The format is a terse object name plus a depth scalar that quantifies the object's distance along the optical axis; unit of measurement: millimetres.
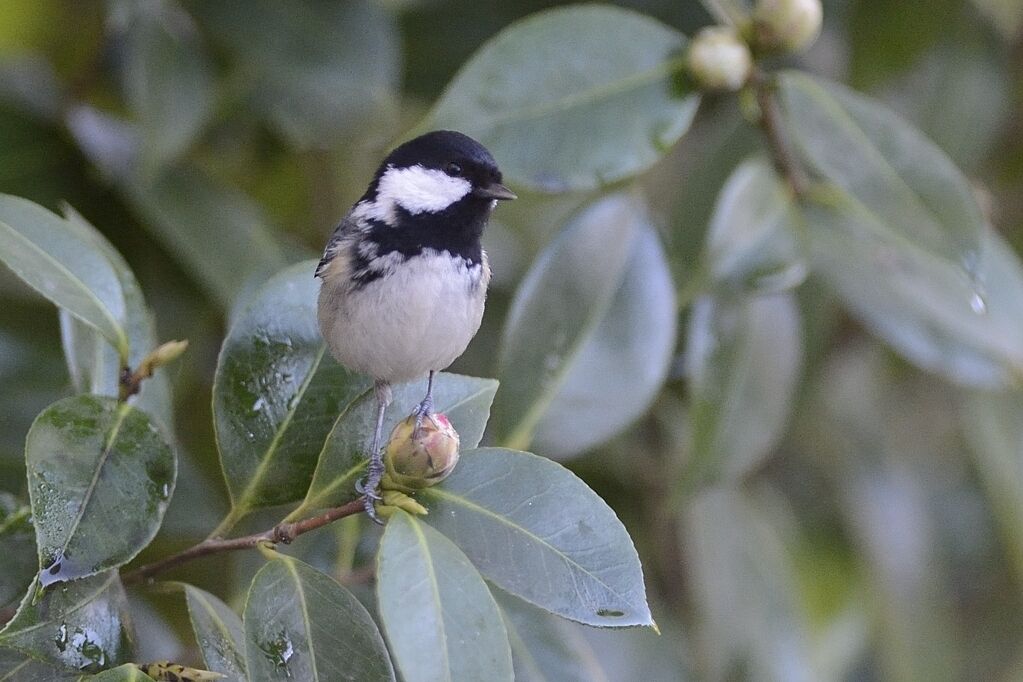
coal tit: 4431
